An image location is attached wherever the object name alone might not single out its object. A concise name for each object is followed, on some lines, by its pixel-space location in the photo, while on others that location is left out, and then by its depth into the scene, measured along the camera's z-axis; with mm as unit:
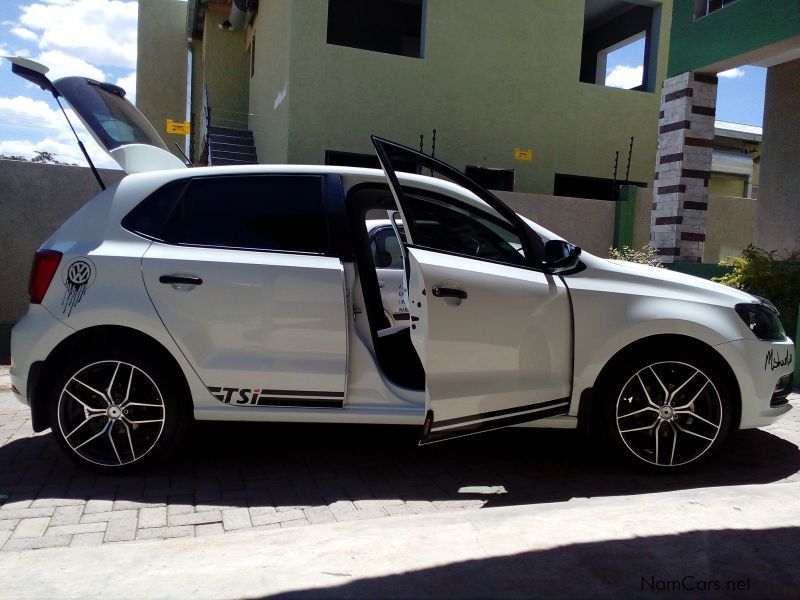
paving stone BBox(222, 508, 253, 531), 3520
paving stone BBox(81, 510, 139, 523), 3549
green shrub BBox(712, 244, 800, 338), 7410
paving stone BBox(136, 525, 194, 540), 3371
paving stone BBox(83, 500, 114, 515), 3672
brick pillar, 9594
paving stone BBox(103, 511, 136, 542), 3355
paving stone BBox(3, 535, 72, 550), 3240
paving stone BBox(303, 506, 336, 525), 3598
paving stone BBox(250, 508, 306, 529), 3566
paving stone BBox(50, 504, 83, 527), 3523
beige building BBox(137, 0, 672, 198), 12484
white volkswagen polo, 3932
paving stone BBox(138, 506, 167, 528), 3518
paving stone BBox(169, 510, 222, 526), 3543
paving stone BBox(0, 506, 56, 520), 3582
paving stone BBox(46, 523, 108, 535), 3408
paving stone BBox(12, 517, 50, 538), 3385
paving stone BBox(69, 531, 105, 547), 3285
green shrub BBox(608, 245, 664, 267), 9320
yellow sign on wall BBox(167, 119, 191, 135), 10883
